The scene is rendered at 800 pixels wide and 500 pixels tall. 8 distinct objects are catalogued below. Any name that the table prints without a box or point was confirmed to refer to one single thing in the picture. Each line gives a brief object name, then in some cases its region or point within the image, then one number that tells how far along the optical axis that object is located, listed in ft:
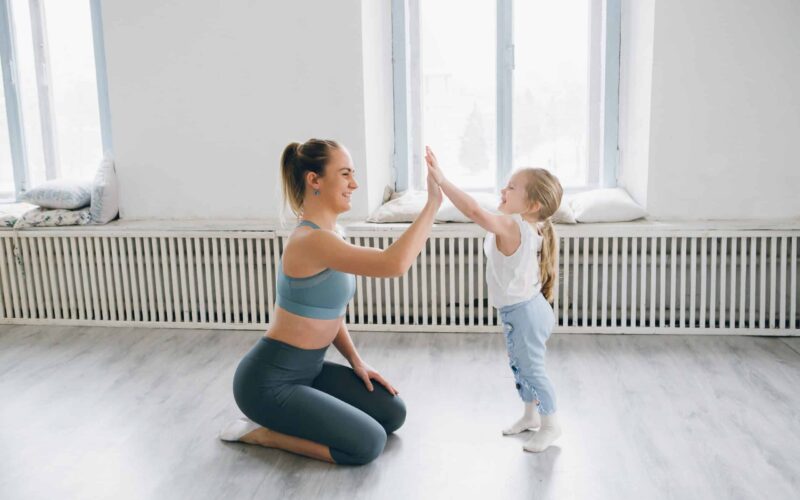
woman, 8.14
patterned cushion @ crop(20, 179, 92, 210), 14.02
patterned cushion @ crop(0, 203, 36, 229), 14.03
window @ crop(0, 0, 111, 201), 15.14
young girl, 8.30
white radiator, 12.41
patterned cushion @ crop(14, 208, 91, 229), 13.88
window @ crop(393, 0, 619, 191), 14.07
